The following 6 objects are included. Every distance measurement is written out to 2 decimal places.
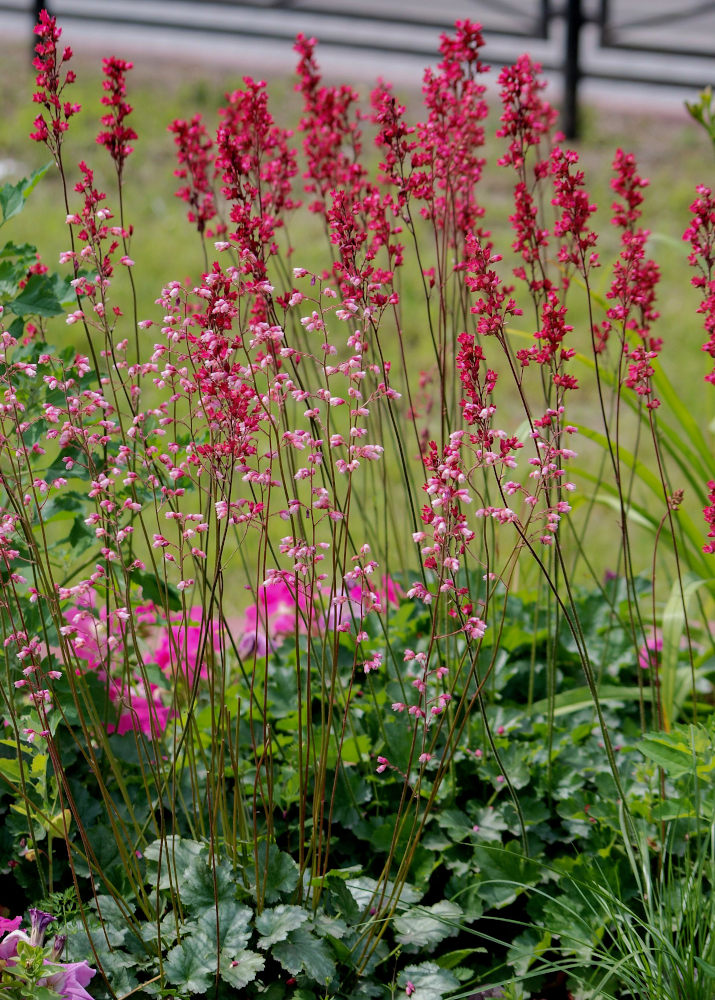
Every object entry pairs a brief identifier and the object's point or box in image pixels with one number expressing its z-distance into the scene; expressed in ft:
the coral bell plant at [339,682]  10.49
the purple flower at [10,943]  10.43
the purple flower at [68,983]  10.28
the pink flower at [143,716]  15.07
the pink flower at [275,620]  17.84
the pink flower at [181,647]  16.60
